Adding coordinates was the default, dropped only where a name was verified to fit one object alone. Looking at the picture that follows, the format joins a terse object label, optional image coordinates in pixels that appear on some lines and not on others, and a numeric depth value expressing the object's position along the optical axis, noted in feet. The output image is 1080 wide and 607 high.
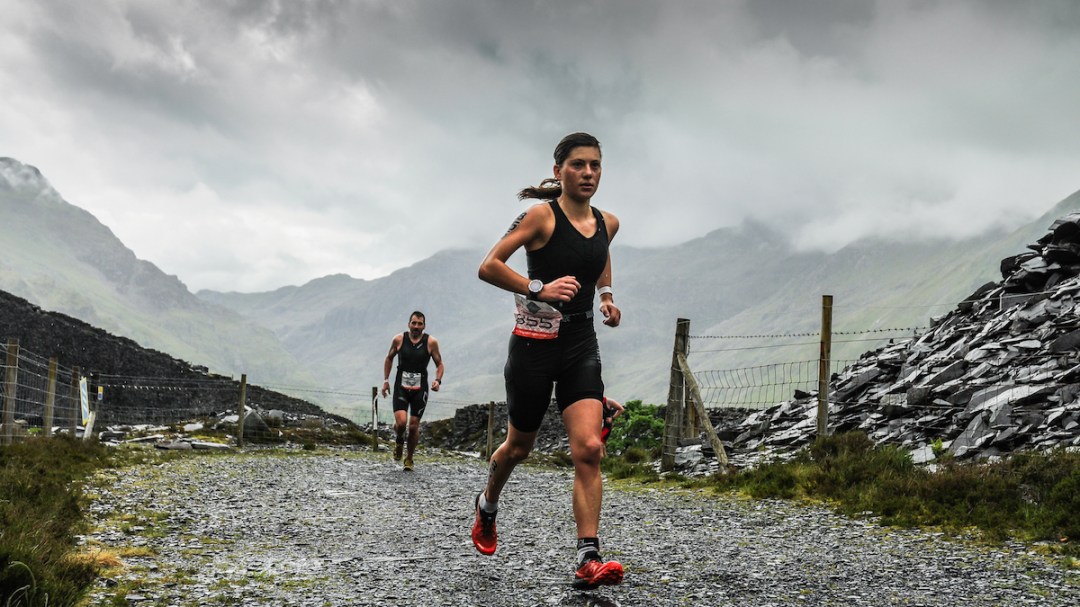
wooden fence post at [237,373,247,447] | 68.64
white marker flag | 48.03
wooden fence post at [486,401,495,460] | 72.55
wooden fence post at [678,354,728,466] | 39.32
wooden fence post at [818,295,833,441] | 36.65
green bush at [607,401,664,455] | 75.36
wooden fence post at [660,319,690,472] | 43.96
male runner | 45.32
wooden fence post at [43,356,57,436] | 46.05
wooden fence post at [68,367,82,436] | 51.36
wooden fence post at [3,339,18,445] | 39.11
